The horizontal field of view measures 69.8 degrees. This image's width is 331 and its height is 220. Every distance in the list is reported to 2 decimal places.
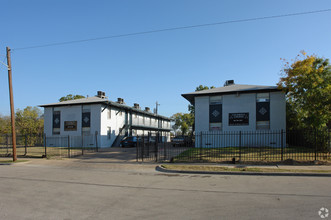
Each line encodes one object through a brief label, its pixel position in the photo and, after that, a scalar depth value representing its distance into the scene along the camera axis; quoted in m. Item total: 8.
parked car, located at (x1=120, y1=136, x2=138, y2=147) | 29.70
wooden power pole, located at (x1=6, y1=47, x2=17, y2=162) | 17.18
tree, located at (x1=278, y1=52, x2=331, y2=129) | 17.75
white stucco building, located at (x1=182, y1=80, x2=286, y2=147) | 23.84
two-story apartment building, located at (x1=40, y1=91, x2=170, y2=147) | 29.69
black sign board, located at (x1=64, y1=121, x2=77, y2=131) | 30.84
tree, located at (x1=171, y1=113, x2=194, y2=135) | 64.69
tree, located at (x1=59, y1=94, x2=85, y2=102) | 53.16
